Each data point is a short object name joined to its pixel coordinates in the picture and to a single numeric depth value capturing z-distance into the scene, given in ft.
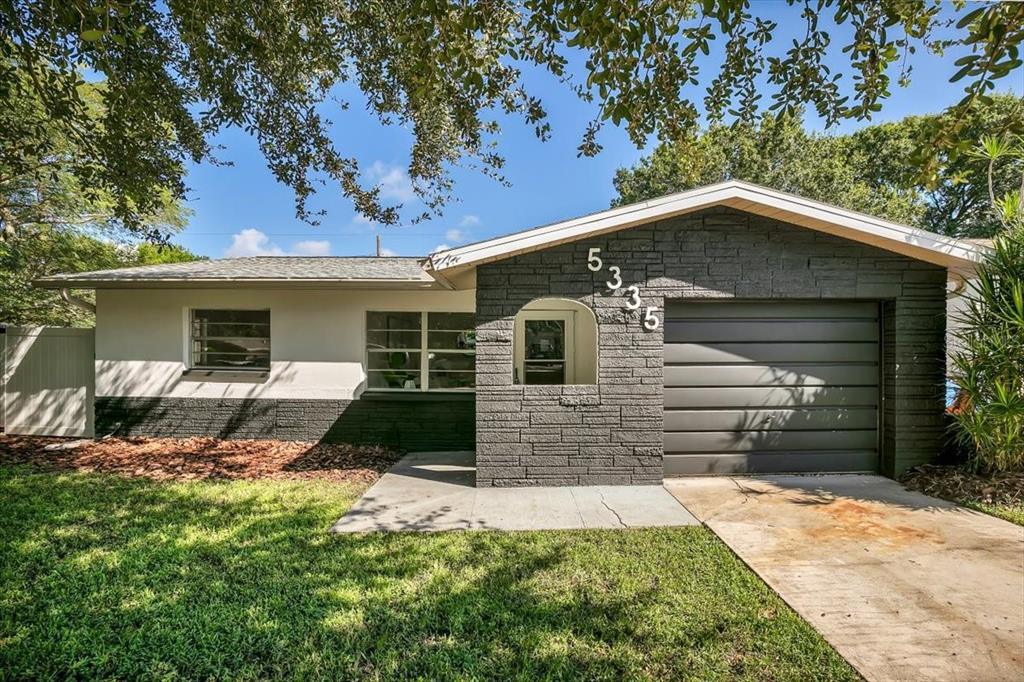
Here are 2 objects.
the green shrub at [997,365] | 17.16
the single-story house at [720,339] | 19.11
